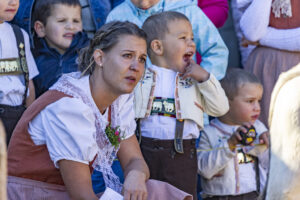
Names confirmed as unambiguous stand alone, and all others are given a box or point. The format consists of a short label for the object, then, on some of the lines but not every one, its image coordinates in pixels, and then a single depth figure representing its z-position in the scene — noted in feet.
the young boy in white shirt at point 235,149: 27.77
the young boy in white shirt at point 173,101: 24.80
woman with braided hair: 19.57
